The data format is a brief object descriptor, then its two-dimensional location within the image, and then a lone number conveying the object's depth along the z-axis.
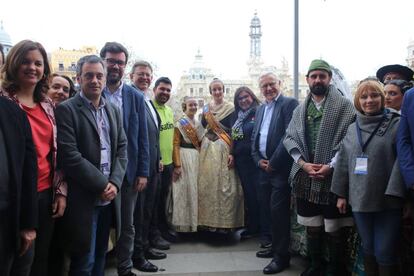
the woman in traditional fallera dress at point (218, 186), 3.53
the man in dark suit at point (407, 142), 1.88
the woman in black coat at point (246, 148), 3.52
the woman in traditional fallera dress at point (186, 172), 3.54
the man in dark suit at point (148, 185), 2.95
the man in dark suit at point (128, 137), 2.56
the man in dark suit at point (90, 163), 1.95
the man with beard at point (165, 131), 3.39
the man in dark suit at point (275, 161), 2.92
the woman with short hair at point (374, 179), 2.02
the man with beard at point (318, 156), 2.43
